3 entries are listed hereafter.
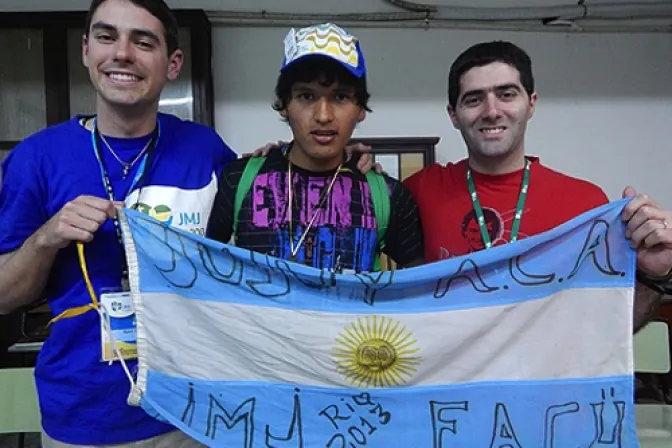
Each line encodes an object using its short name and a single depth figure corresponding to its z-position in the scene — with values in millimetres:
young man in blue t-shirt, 1147
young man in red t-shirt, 1312
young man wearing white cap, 1228
